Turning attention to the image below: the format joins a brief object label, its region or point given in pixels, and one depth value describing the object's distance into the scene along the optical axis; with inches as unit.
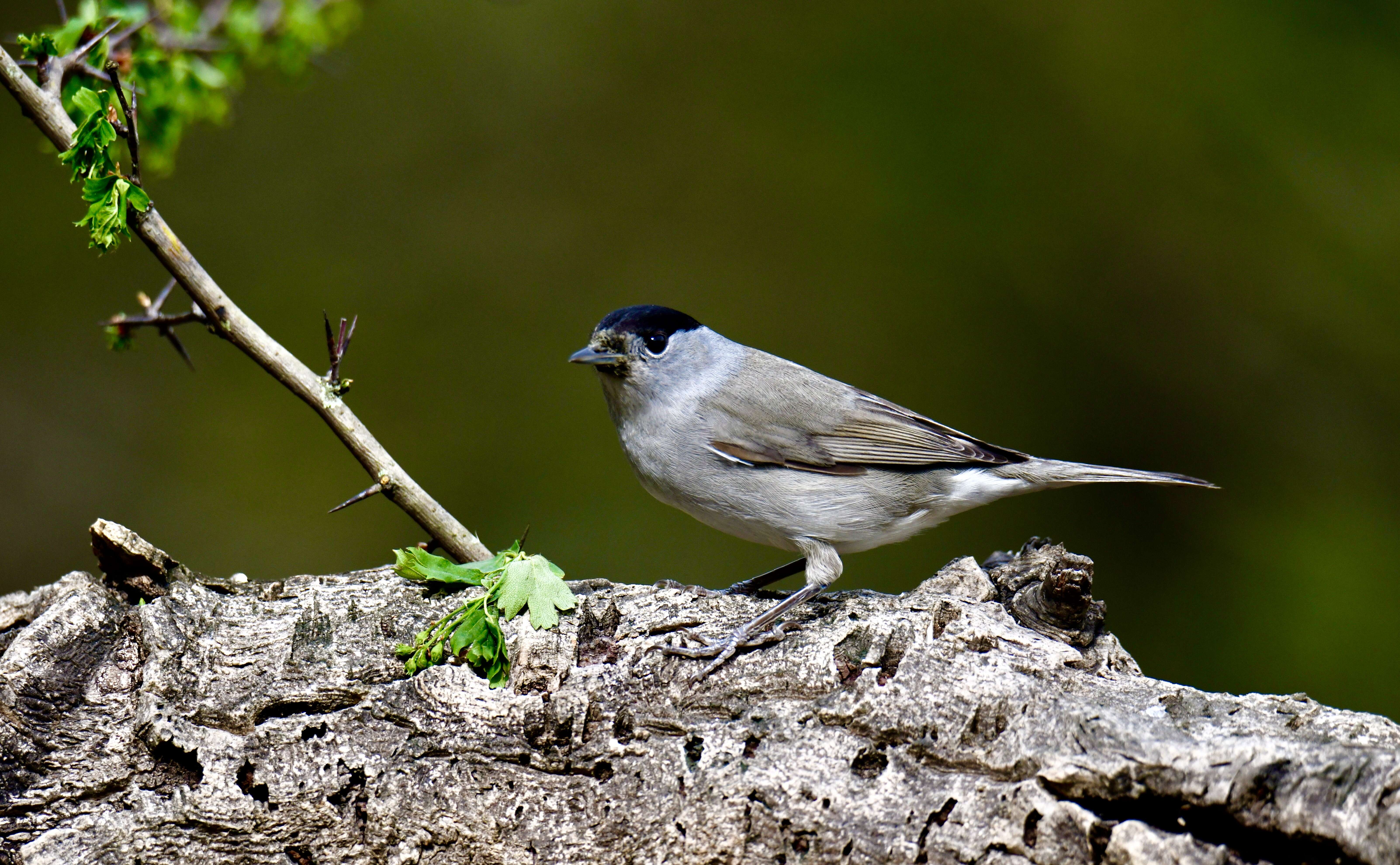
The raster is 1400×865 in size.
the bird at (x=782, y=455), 261.4
